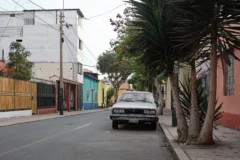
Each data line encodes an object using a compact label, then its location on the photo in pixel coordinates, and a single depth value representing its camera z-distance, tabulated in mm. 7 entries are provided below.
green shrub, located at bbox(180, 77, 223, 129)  11131
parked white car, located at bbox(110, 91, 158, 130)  15266
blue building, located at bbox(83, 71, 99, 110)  51344
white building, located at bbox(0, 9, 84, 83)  45156
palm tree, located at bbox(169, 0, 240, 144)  8242
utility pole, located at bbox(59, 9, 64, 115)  31295
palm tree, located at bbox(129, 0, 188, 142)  9625
